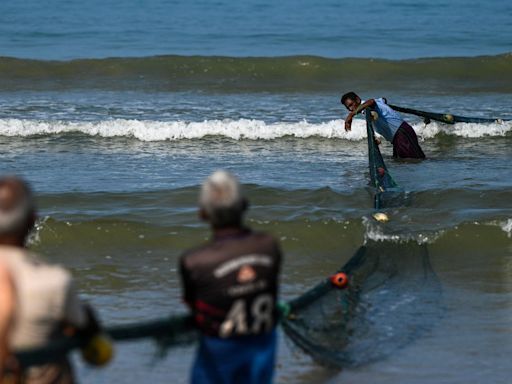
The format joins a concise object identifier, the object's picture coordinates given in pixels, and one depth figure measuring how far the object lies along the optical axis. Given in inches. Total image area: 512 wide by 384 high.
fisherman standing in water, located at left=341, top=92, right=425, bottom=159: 987.9
